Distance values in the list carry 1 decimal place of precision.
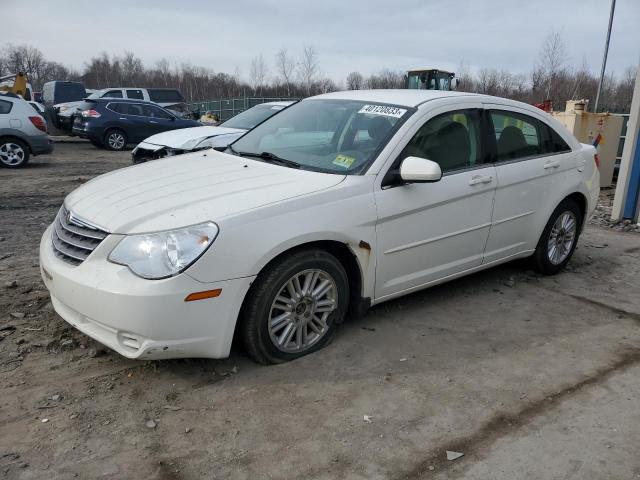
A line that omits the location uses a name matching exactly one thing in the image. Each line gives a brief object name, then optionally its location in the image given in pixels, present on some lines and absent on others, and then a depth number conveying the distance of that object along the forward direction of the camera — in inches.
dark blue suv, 663.8
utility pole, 696.4
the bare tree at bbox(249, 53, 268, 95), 2308.8
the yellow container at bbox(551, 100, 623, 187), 421.7
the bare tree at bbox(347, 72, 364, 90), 2331.6
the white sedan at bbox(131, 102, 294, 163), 360.5
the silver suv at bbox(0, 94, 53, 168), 460.8
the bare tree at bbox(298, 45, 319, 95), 2079.2
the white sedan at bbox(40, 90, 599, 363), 117.6
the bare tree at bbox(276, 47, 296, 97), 2076.3
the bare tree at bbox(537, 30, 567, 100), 1485.9
